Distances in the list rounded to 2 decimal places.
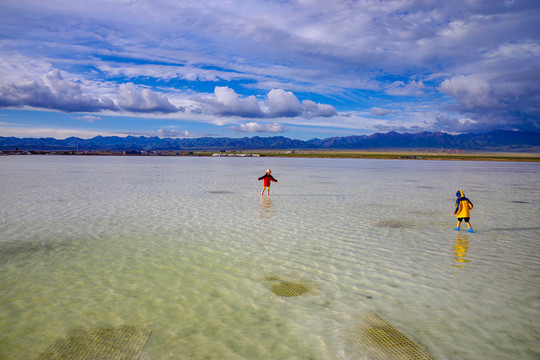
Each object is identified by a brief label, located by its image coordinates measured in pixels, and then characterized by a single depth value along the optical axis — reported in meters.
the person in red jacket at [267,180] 21.33
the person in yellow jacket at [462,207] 12.63
